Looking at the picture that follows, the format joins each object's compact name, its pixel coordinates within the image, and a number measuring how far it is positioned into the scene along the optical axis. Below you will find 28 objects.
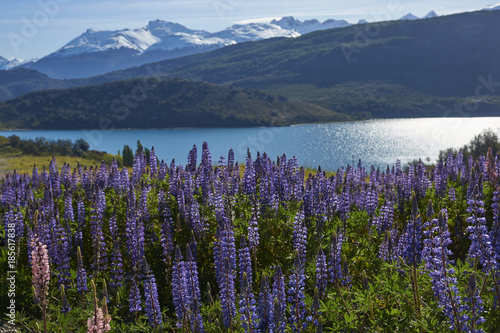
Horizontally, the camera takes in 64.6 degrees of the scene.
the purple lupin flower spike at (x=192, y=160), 14.39
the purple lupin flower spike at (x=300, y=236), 7.38
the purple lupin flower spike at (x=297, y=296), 4.94
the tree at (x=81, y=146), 90.06
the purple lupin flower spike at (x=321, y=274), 5.63
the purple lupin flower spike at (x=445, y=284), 4.16
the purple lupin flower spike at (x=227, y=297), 5.72
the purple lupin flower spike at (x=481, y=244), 4.47
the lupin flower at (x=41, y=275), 4.75
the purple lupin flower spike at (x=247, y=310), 4.78
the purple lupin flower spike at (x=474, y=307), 3.81
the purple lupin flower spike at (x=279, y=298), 4.78
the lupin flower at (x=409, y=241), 5.29
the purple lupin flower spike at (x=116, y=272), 7.94
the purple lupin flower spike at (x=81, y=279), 7.10
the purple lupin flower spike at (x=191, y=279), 6.04
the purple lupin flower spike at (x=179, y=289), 6.00
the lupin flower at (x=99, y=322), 4.18
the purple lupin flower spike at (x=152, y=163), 15.71
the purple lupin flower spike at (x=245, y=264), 6.79
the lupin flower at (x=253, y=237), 7.86
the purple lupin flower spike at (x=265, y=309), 4.93
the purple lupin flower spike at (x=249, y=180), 11.41
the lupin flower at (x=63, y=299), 4.51
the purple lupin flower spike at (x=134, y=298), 6.86
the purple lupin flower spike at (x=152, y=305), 6.19
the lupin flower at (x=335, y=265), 6.12
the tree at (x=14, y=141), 97.81
